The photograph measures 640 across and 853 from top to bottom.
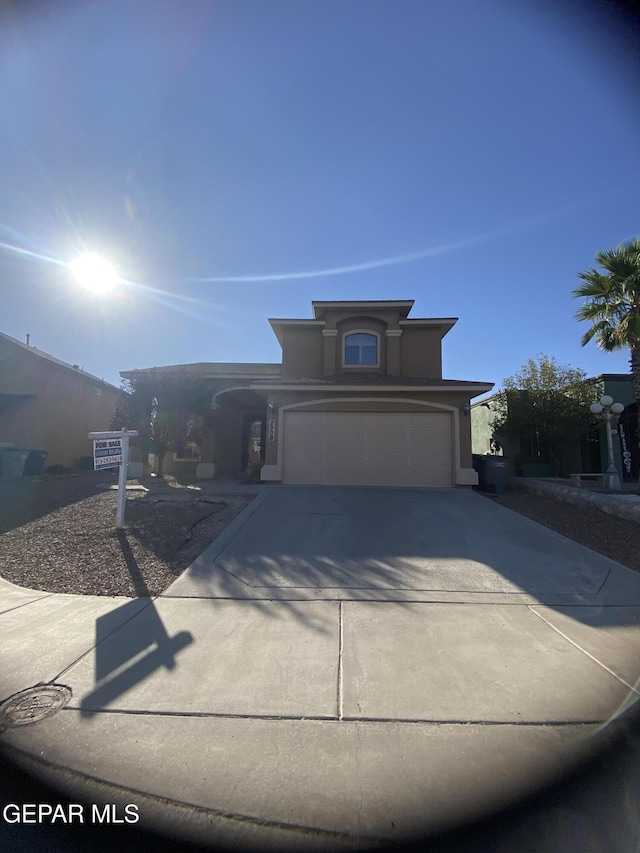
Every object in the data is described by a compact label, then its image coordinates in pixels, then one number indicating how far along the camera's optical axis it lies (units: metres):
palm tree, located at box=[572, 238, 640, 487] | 11.60
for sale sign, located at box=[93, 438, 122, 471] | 7.63
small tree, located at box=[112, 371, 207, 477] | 13.88
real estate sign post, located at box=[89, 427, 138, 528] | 7.67
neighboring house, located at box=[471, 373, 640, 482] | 16.23
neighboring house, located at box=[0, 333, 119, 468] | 16.62
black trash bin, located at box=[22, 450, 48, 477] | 15.32
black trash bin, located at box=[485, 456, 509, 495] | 12.92
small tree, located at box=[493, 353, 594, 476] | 16.00
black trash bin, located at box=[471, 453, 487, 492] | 13.24
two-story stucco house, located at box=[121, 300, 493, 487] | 13.02
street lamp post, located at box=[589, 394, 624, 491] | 12.34
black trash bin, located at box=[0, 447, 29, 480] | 14.48
